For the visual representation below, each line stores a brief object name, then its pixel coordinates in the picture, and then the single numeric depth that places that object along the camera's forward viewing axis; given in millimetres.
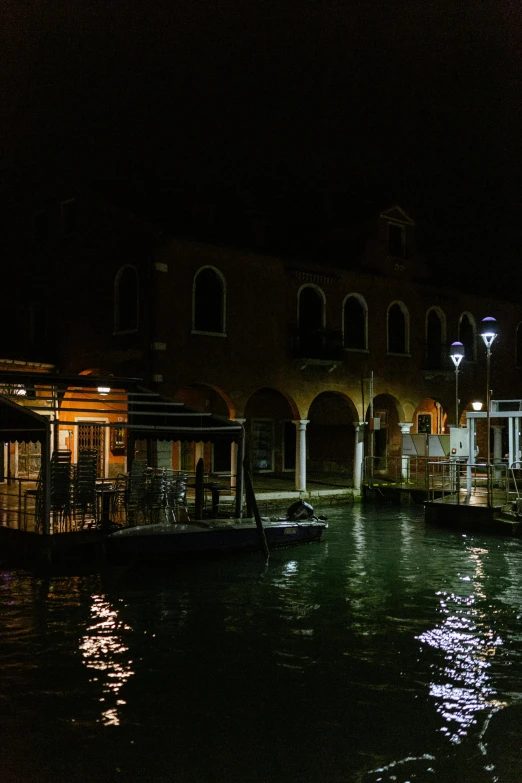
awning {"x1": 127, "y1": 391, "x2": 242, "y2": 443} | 15438
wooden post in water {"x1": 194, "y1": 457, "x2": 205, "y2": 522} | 16234
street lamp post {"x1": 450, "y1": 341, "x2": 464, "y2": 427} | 22984
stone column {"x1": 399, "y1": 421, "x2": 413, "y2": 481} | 25803
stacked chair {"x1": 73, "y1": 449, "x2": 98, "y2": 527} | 14523
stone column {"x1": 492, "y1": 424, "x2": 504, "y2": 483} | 30266
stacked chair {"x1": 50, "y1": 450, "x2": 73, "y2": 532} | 14250
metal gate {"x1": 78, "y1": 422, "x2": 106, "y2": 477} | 22078
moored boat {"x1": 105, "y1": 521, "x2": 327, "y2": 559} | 13852
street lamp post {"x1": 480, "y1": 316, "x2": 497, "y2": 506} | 17953
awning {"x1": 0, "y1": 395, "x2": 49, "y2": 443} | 13211
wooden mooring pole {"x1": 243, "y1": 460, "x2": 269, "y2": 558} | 15180
